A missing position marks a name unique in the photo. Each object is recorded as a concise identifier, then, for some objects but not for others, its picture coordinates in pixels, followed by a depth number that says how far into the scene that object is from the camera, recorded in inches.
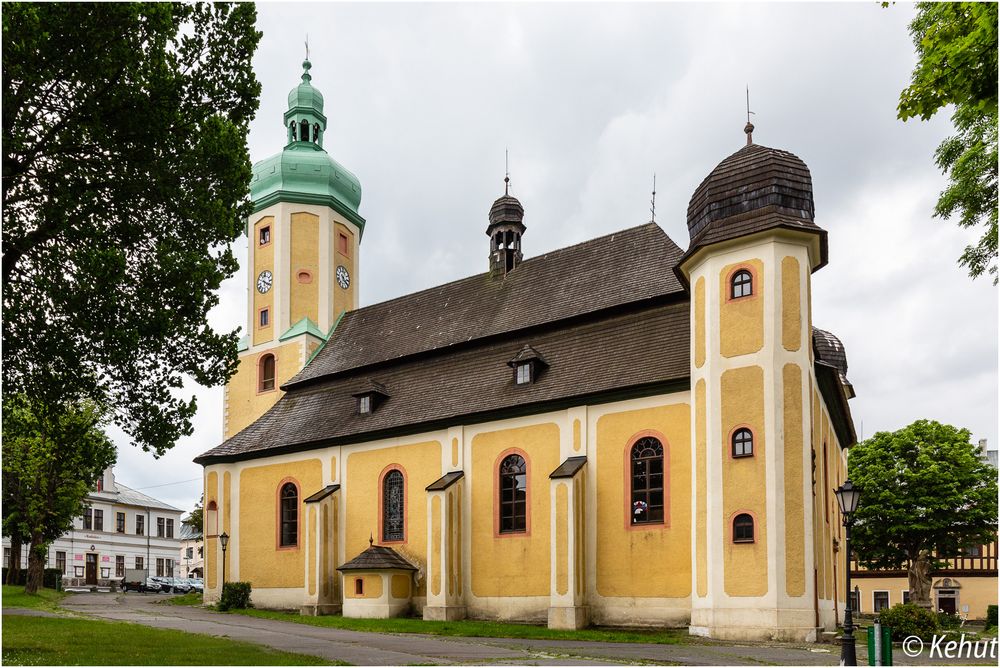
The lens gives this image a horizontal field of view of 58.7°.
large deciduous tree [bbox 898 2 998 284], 402.9
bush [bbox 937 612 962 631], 974.2
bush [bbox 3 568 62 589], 1828.2
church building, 826.2
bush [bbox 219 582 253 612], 1224.2
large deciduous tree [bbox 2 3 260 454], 526.0
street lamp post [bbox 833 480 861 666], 516.5
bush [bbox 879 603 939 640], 796.0
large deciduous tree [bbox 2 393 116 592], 1405.0
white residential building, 2294.5
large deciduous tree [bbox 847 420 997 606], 1596.9
